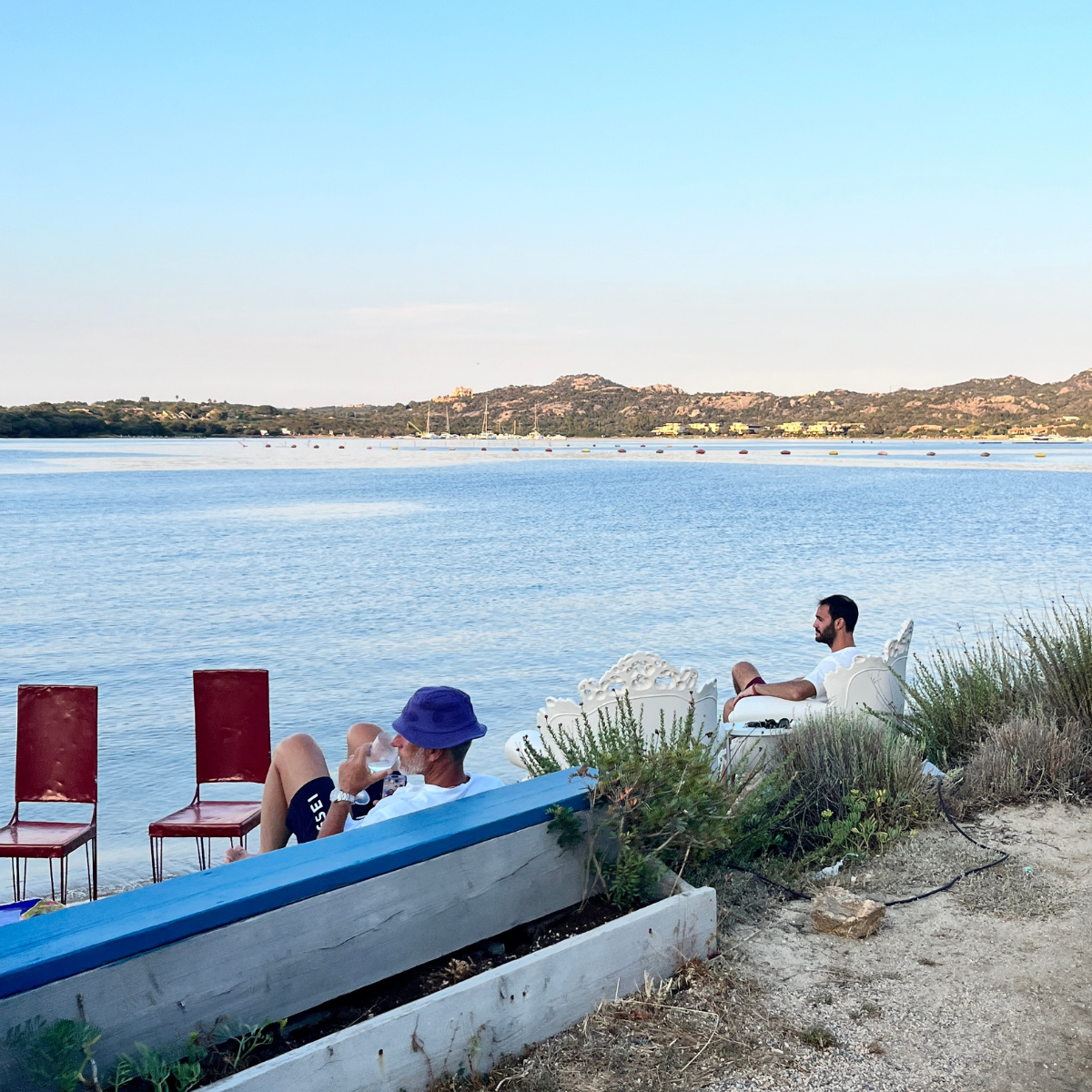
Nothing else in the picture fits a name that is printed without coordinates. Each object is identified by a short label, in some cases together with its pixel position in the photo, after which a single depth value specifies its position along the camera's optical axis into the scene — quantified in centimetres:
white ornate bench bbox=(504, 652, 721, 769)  460
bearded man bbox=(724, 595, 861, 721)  580
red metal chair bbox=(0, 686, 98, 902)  482
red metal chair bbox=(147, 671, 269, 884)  521
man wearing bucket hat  347
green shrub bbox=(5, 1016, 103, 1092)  205
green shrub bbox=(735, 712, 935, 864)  417
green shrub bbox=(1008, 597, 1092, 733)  530
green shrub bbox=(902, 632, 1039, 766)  543
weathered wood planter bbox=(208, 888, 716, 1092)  233
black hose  380
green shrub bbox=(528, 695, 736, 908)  325
